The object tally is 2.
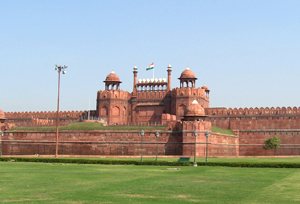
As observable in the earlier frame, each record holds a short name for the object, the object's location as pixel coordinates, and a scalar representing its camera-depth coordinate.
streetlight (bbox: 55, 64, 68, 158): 54.25
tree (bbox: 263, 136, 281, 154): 63.31
